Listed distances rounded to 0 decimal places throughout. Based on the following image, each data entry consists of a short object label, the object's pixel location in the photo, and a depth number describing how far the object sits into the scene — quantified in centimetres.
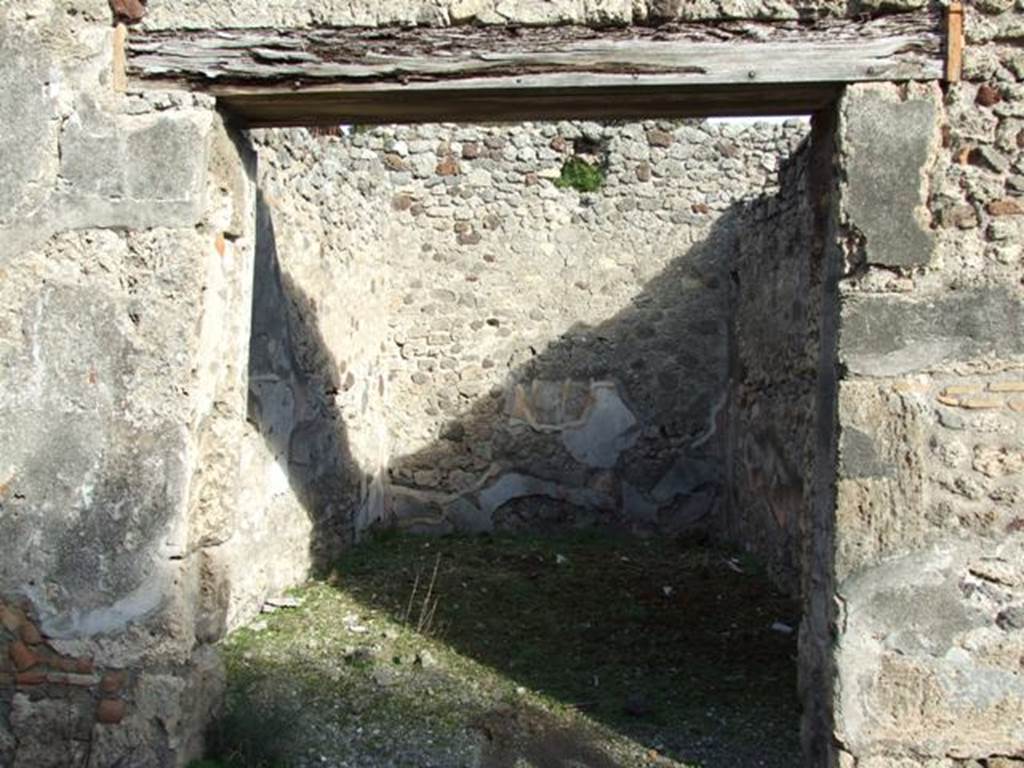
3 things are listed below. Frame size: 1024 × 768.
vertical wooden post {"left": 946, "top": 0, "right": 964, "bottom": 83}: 275
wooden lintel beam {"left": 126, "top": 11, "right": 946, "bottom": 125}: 278
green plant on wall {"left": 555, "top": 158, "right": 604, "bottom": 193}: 765
